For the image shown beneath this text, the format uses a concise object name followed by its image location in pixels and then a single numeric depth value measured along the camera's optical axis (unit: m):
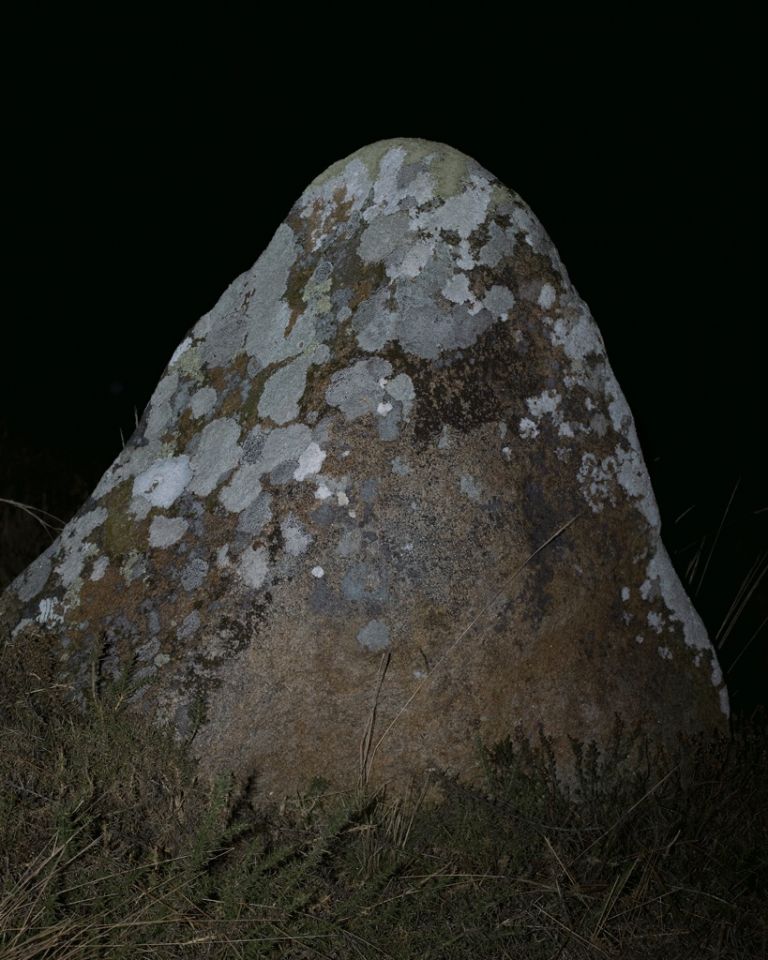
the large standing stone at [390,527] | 2.80
